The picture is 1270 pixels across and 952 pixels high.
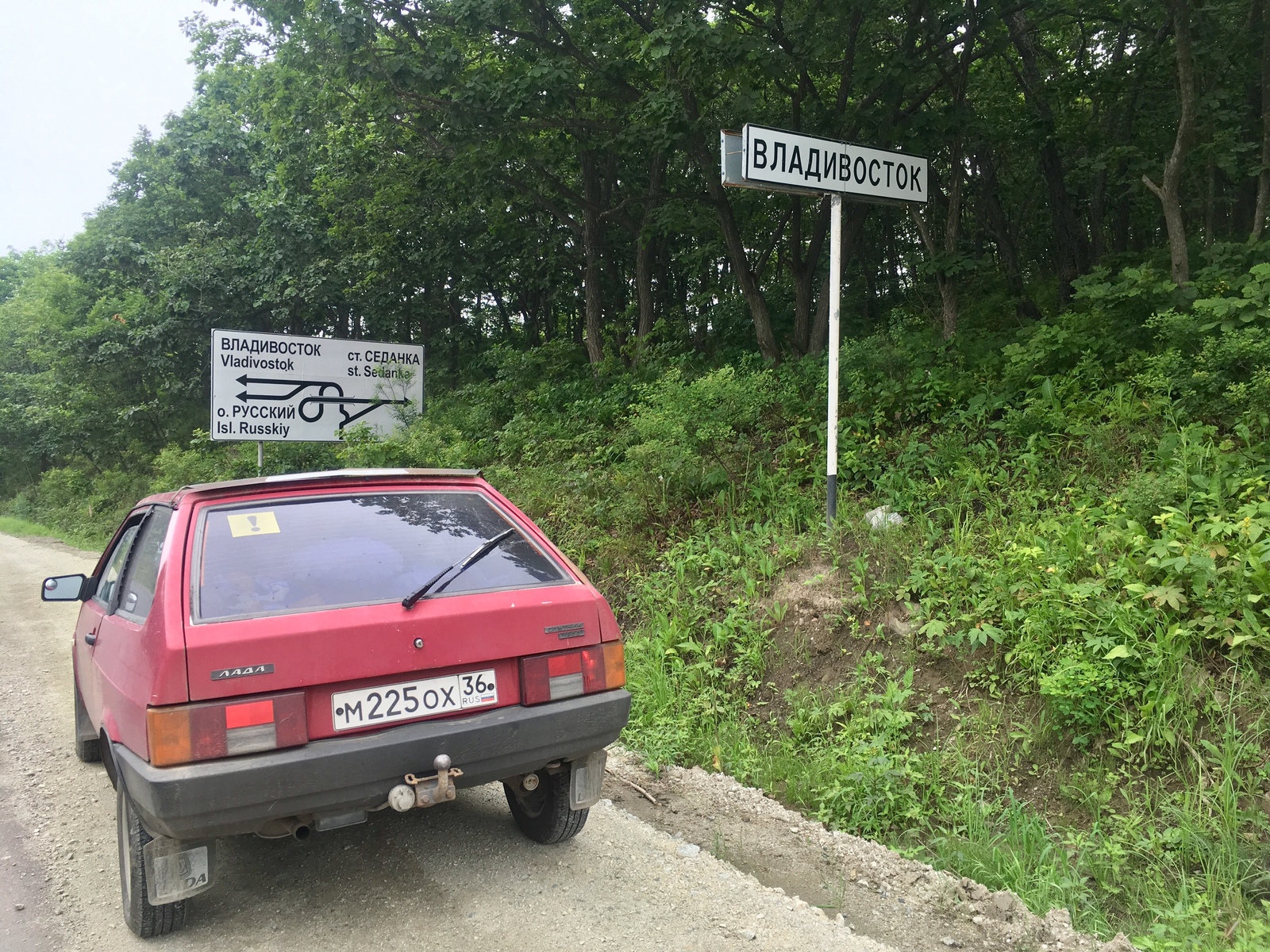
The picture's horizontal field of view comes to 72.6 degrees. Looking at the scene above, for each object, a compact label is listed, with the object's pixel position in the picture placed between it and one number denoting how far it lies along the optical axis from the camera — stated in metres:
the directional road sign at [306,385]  9.95
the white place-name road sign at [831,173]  5.81
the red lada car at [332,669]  2.82
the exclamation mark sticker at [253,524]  3.35
